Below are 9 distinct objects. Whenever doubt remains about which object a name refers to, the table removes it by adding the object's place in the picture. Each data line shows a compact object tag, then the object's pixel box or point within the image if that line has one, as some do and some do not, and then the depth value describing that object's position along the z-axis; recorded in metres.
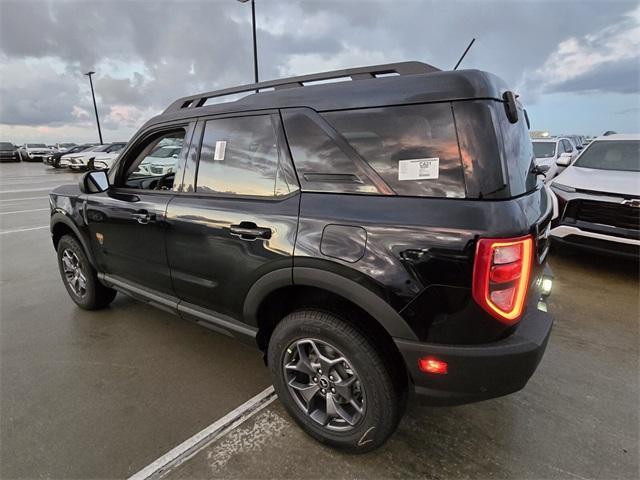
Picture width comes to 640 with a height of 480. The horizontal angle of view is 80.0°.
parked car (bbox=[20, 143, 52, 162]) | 34.31
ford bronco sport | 1.62
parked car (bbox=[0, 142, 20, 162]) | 31.61
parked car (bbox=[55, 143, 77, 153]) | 40.31
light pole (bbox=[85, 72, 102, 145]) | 33.38
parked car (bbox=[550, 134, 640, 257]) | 4.28
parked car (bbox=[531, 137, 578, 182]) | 11.37
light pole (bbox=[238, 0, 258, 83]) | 13.56
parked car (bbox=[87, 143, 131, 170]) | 19.95
